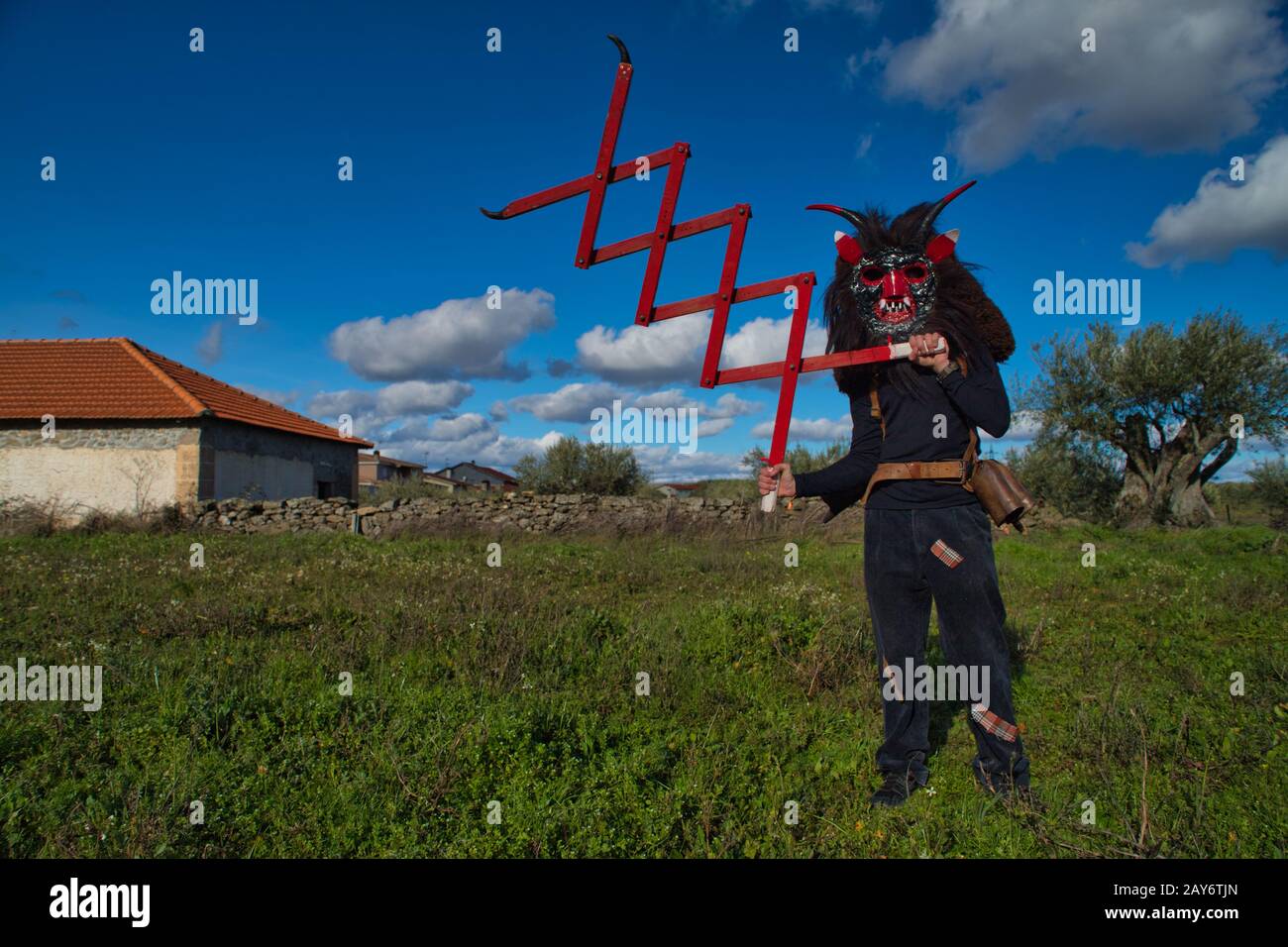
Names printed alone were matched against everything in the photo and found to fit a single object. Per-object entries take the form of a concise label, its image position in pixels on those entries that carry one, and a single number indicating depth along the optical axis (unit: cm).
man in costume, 303
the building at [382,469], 5694
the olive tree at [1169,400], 1897
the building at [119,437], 1758
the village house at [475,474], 6234
